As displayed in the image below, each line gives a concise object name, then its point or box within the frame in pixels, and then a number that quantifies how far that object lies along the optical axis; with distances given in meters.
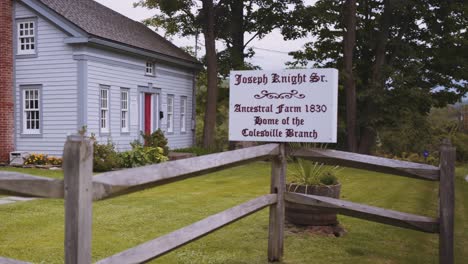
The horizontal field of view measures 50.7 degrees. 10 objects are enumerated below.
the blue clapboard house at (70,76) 17.14
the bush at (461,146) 22.75
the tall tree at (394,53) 21.81
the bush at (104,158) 15.30
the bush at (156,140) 19.21
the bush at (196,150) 21.58
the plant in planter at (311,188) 6.24
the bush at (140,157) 16.78
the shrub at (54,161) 16.92
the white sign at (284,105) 4.95
